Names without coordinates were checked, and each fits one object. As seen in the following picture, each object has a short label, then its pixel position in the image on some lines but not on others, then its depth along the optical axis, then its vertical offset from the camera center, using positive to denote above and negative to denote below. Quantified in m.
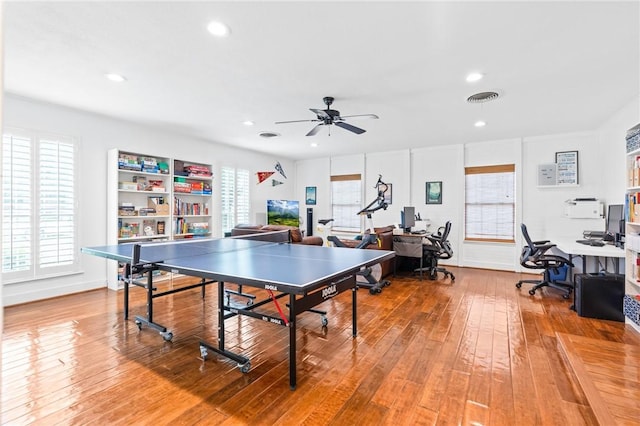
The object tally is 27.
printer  5.42 +0.12
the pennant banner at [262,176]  7.89 +0.91
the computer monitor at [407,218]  6.05 -0.07
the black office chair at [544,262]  4.61 -0.67
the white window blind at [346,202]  8.25 +0.31
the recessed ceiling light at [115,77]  3.46 +1.45
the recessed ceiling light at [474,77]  3.39 +1.46
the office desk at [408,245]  5.76 -0.54
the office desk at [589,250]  3.74 -0.41
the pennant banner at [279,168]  8.50 +1.18
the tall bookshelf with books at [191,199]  5.82 +0.26
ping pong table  2.24 -0.42
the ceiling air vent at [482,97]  3.94 +1.46
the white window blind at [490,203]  6.50 +0.25
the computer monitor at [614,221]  4.32 -0.06
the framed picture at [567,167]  5.82 +0.87
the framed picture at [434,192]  7.11 +0.49
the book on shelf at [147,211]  5.34 +0.01
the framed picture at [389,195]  7.70 +0.45
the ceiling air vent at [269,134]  5.95 +1.45
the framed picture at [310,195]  8.89 +0.50
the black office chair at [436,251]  5.66 -0.64
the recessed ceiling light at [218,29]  2.59 +1.49
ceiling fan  4.01 +1.19
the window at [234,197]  6.98 +0.36
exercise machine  4.80 -0.94
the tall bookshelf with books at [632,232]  3.28 -0.16
